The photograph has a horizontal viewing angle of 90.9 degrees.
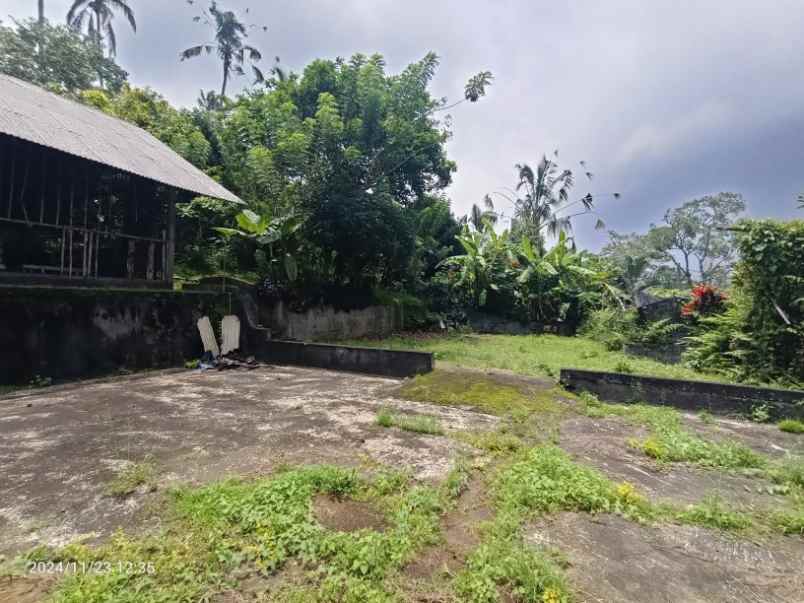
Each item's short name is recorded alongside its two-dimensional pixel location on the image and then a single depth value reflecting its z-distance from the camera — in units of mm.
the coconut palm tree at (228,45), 23375
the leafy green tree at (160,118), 10875
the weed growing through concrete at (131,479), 2316
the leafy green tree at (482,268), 13797
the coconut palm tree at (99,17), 22328
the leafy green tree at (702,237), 29703
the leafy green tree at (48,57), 15000
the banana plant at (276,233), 7977
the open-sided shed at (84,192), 5801
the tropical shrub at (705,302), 8023
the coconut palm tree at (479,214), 22062
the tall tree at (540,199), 20781
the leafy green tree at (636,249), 32044
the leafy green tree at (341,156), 9188
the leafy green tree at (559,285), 13273
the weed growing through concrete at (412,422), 3566
